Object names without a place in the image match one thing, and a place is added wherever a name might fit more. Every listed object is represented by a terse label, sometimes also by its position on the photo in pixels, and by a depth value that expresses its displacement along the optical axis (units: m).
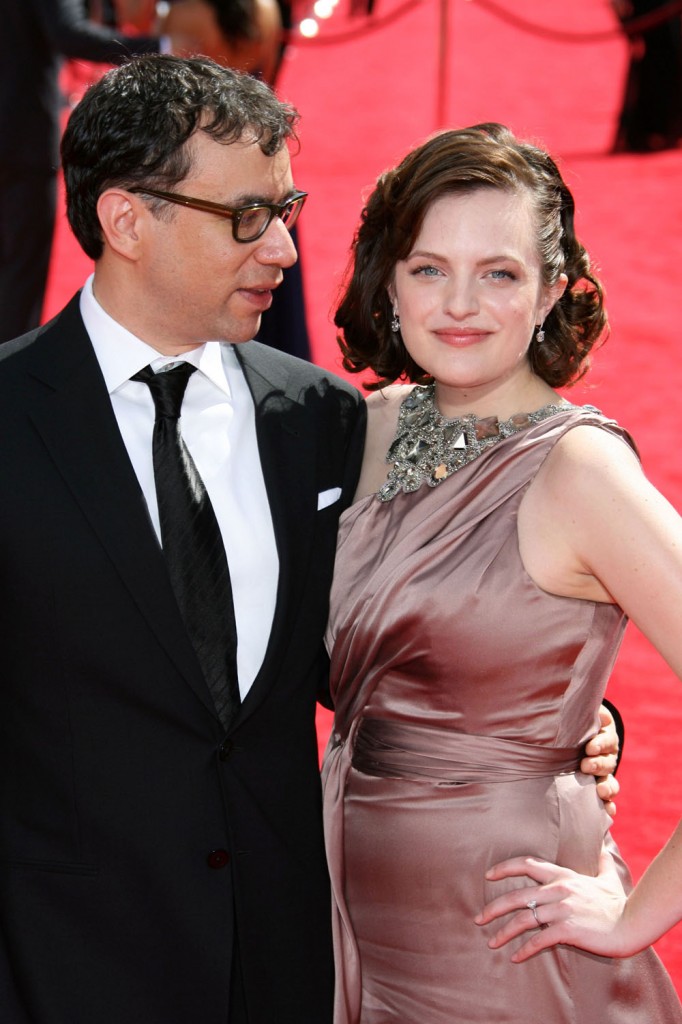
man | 3.84
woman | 4.03
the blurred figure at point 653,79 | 18.23
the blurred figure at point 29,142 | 10.11
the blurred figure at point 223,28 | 8.14
